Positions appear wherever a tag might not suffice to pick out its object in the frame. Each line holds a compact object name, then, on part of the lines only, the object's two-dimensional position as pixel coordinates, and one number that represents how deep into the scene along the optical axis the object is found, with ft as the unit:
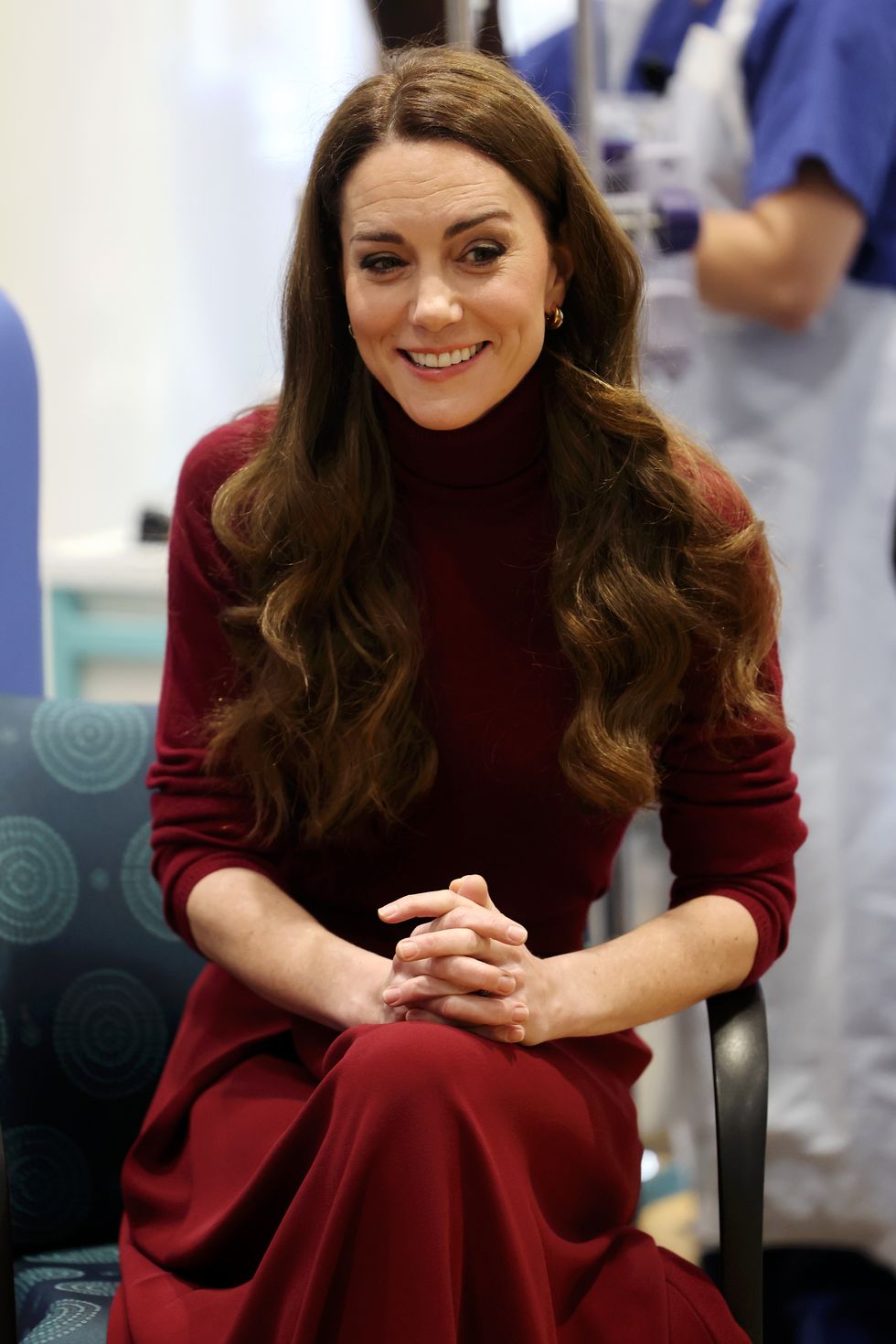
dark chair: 8.26
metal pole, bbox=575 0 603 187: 8.92
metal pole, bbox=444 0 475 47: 8.82
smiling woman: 7.71
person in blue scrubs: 9.58
